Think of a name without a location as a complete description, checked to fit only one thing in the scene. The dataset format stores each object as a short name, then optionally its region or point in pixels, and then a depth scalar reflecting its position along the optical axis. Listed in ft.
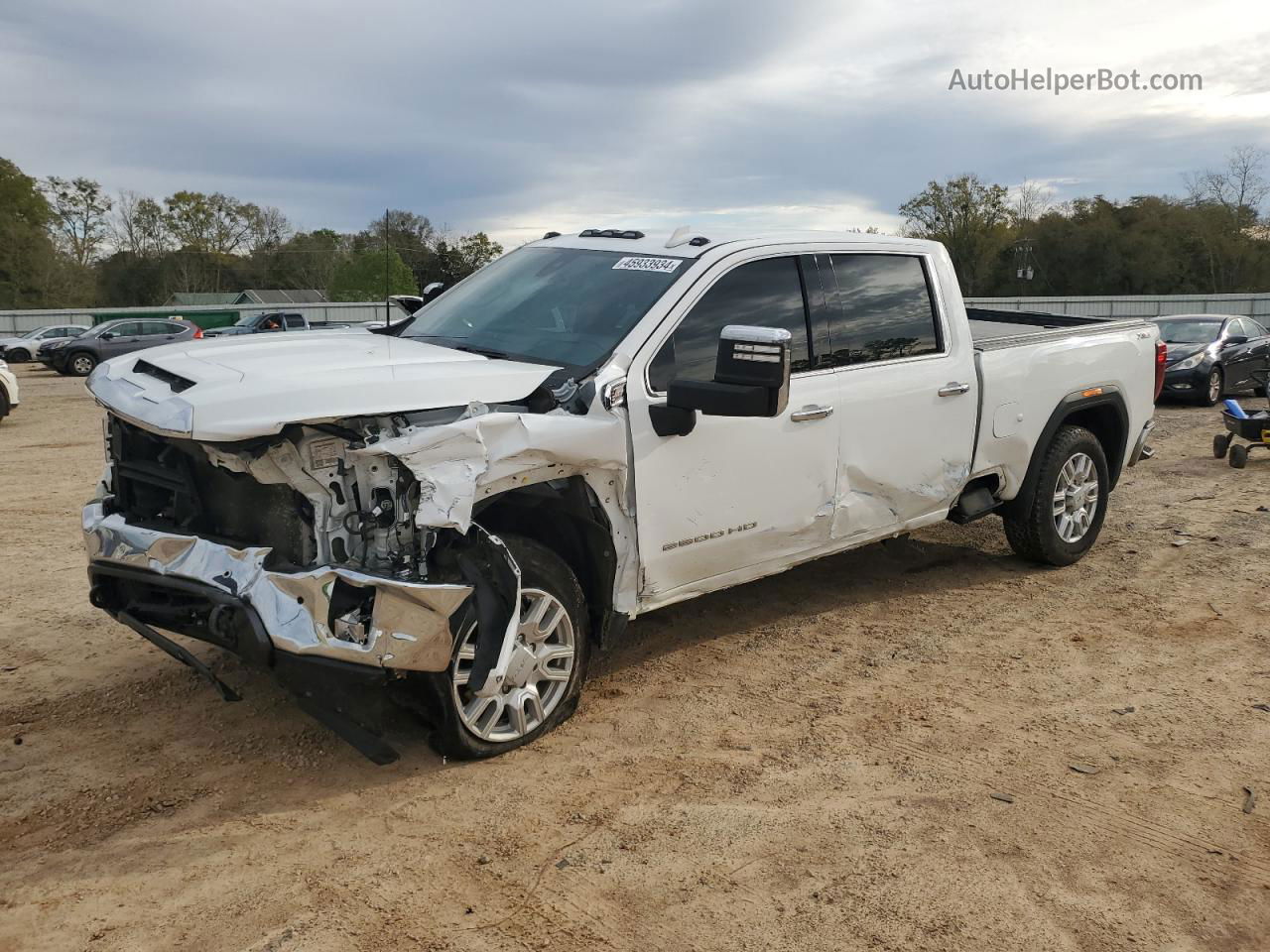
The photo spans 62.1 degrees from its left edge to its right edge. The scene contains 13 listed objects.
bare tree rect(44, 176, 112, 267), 240.32
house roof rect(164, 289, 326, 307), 237.45
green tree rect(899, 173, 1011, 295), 200.34
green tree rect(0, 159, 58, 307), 196.75
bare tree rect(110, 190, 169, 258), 248.73
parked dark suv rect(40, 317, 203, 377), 92.79
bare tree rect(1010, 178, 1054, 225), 202.28
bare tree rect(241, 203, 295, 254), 270.05
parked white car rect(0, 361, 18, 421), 51.44
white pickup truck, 11.55
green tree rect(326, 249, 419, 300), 166.40
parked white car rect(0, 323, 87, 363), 116.98
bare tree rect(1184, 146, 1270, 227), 169.58
